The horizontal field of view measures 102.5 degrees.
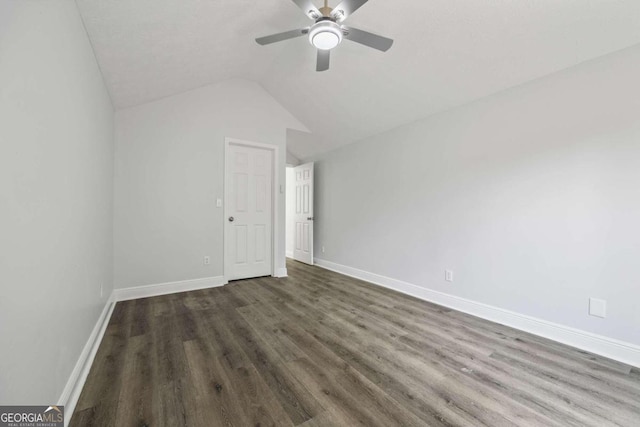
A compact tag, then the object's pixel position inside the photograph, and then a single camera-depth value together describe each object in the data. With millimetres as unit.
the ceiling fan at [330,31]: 1794
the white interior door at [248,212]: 3924
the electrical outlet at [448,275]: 3027
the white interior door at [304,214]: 5281
